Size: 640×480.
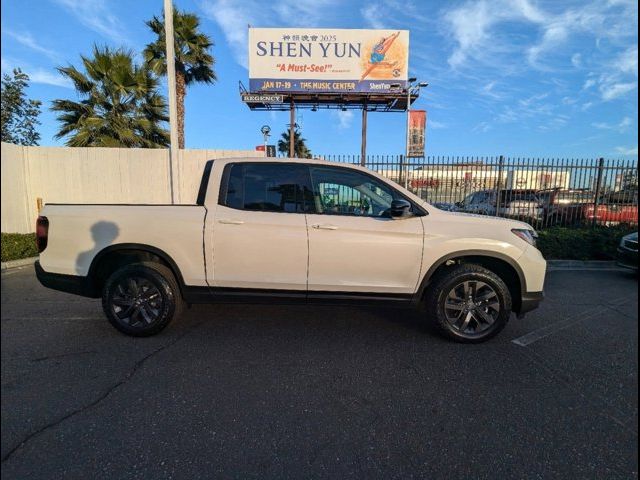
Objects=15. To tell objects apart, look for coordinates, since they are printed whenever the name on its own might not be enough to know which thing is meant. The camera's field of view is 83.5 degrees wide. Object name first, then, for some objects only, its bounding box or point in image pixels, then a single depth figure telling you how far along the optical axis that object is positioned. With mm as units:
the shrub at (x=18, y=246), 6934
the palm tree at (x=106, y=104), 12281
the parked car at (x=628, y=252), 6688
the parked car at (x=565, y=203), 10250
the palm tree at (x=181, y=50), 14922
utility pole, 8741
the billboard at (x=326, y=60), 16828
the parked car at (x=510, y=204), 10312
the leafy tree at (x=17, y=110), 12008
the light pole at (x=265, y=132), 14197
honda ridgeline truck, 3617
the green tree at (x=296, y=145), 36875
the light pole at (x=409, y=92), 18231
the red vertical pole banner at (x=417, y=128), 18562
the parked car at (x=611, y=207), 10195
